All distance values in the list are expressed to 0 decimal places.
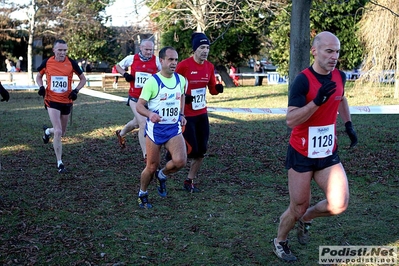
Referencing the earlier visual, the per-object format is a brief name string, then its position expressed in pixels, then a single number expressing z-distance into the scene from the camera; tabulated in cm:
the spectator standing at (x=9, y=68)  4278
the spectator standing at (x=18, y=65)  4587
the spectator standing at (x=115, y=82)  3412
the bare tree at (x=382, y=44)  1948
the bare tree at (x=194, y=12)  2567
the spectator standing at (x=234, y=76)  4031
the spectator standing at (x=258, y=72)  4138
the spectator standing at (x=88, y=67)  5025
